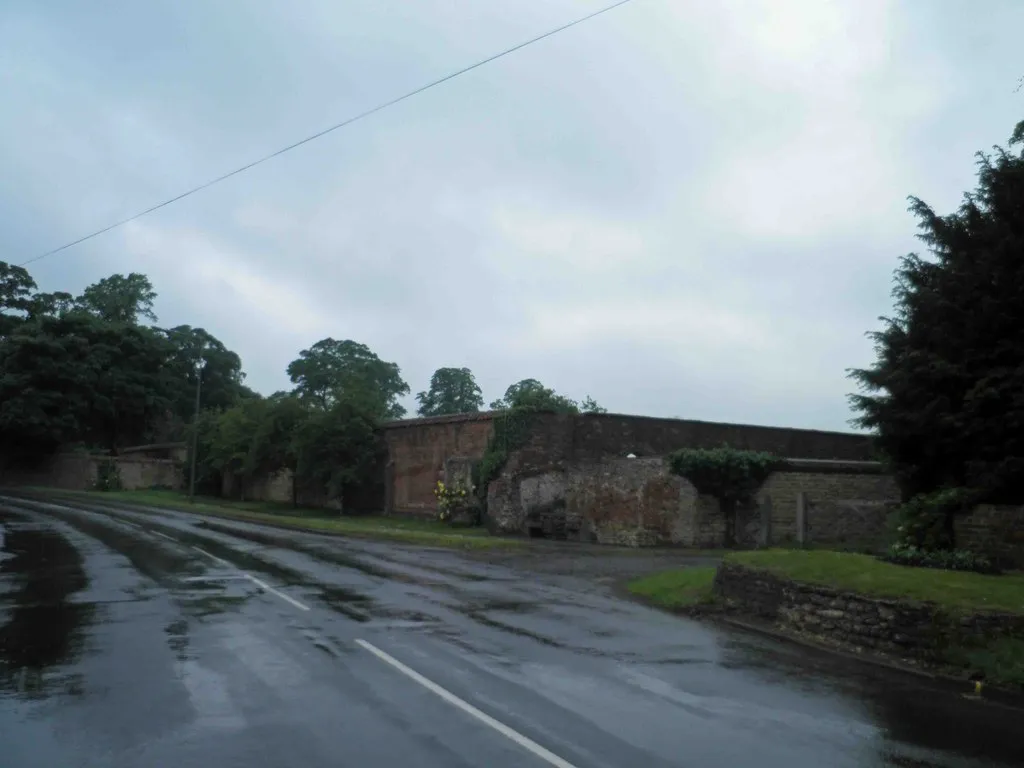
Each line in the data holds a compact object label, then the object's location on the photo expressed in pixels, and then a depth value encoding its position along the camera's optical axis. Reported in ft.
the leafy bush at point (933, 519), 52.16
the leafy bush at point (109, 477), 215.10
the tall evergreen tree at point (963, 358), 50.49
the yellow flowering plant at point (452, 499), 115.03
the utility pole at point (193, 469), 160.85
